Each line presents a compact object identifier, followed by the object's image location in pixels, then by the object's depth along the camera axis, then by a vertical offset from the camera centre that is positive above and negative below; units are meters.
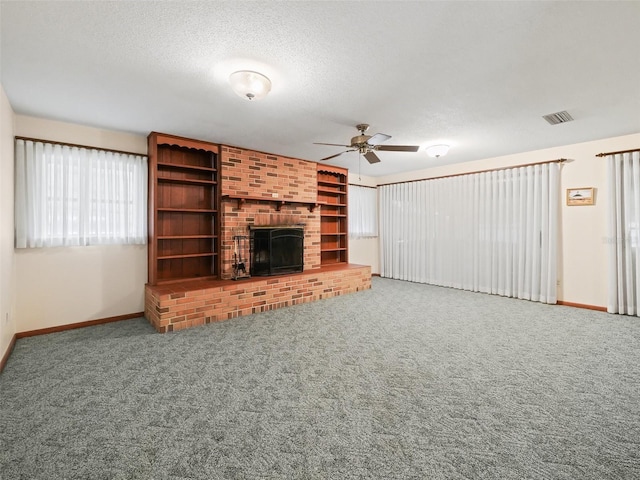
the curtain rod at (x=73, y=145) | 3.47 +1.19
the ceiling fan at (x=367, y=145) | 3.54 +1.16
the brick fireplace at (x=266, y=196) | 4.70 +0.75
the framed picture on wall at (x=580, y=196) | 4.50 +0.65
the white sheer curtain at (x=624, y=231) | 4.12 +0.10
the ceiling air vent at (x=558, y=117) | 3.40 +1.42
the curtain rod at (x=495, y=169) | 4.71 +1.26
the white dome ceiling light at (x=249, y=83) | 2.42 +1.29
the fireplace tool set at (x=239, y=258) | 4.69 -0.29
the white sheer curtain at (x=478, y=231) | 4.88 +0.14
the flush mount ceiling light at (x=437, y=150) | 4.52 +1.36
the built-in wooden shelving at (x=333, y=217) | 6.45 +0.50
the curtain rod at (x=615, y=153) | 4.10 +1.21
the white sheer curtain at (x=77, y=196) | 3.45 +0.55
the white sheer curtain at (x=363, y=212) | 7.09 +0.67
